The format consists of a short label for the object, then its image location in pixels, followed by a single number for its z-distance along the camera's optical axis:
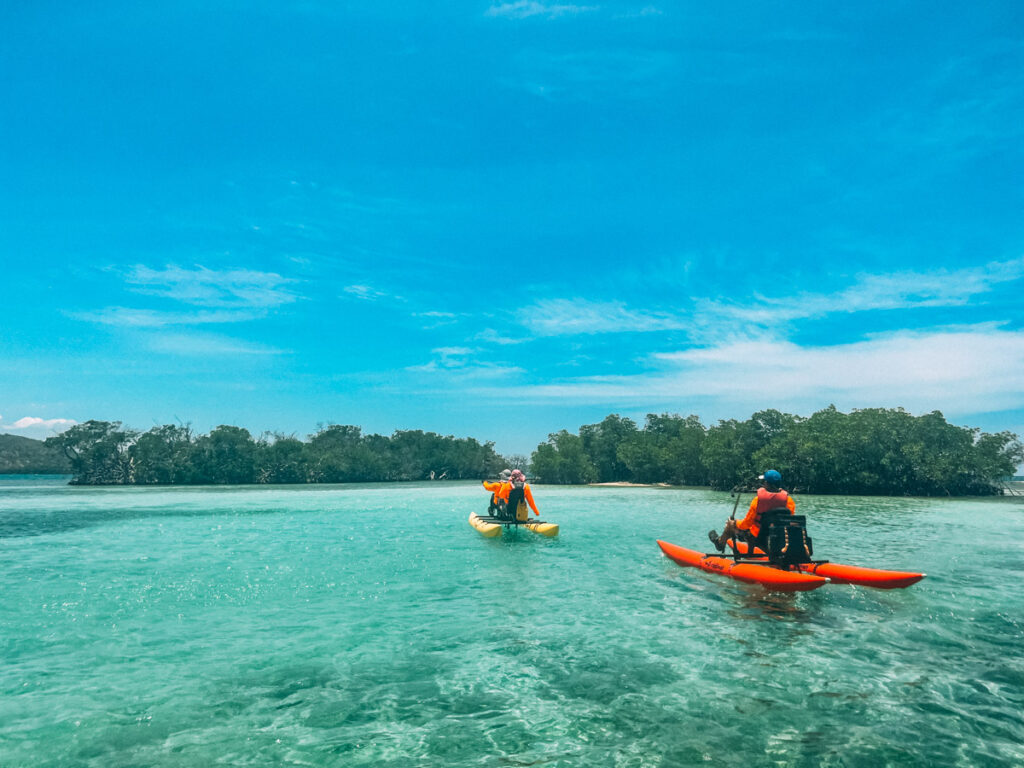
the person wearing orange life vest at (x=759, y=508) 13.47
